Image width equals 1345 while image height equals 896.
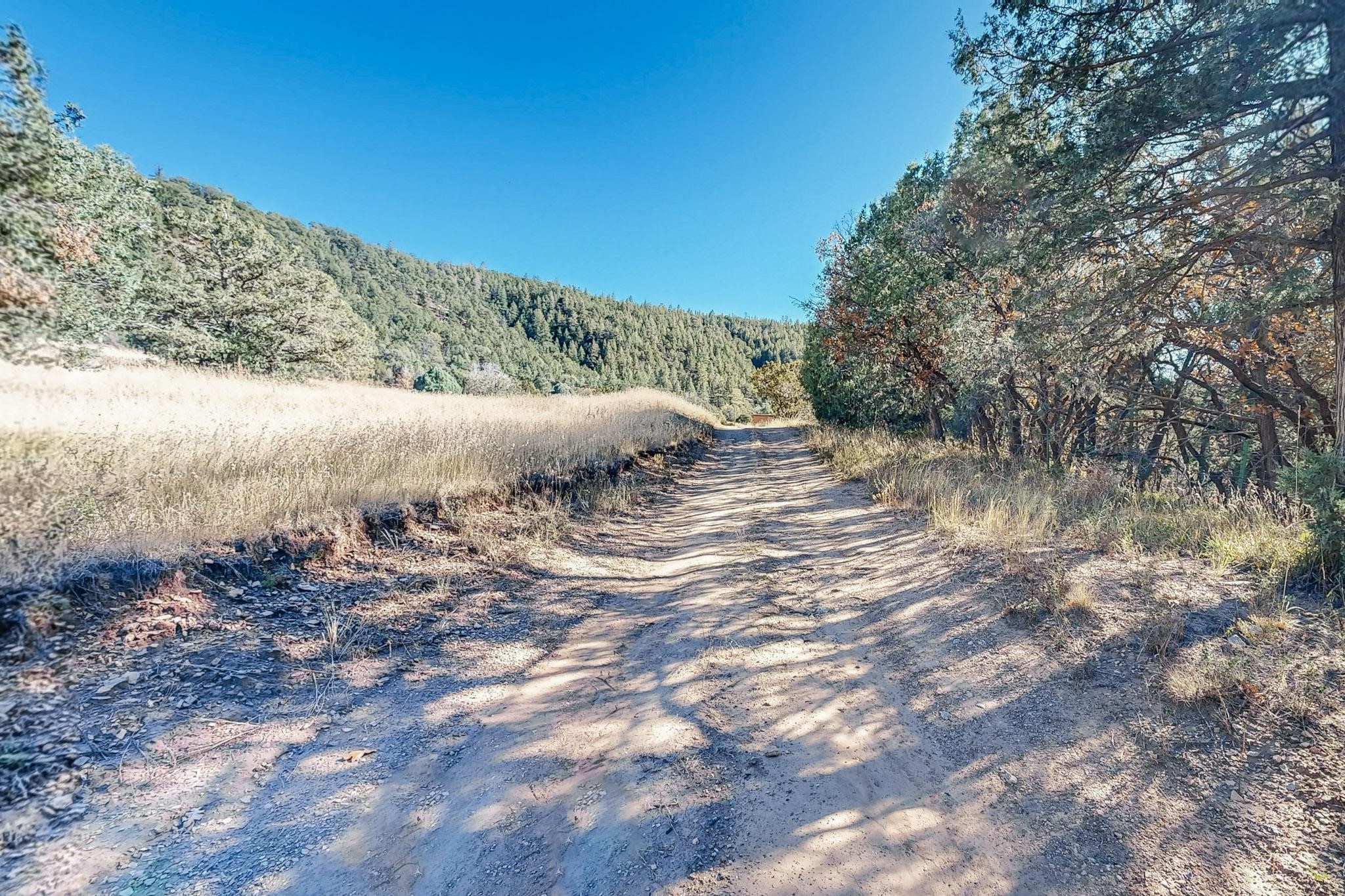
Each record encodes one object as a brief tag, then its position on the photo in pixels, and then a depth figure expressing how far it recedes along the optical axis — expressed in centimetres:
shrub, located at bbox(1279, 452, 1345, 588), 321
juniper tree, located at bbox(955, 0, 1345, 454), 359
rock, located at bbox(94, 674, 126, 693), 234
